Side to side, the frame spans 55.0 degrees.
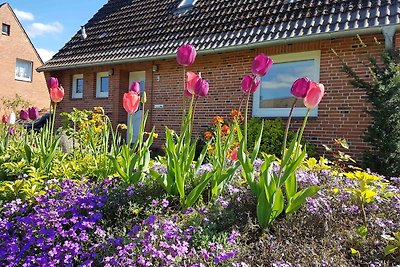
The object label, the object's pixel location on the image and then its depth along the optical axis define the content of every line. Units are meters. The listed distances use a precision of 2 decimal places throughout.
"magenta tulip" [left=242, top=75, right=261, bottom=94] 2.75
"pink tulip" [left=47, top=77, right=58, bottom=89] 3.65
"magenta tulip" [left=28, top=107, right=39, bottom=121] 4.27
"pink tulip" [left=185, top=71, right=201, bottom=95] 2.73
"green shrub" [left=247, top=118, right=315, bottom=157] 7.49
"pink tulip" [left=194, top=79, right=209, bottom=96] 2.70
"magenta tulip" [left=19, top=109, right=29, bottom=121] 4.45
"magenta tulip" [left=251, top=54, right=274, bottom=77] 2.52
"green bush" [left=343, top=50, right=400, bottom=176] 6.11
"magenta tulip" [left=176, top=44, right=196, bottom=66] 2.65
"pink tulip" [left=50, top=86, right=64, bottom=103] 3.66
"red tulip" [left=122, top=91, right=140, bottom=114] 3.01
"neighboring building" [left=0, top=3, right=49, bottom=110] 24.81
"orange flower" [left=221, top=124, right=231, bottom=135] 5.05
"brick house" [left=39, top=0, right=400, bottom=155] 7.51
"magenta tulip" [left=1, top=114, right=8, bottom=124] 5.39
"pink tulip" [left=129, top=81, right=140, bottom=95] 3.13
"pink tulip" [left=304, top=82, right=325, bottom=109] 2.32
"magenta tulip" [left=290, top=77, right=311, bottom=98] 2.34
